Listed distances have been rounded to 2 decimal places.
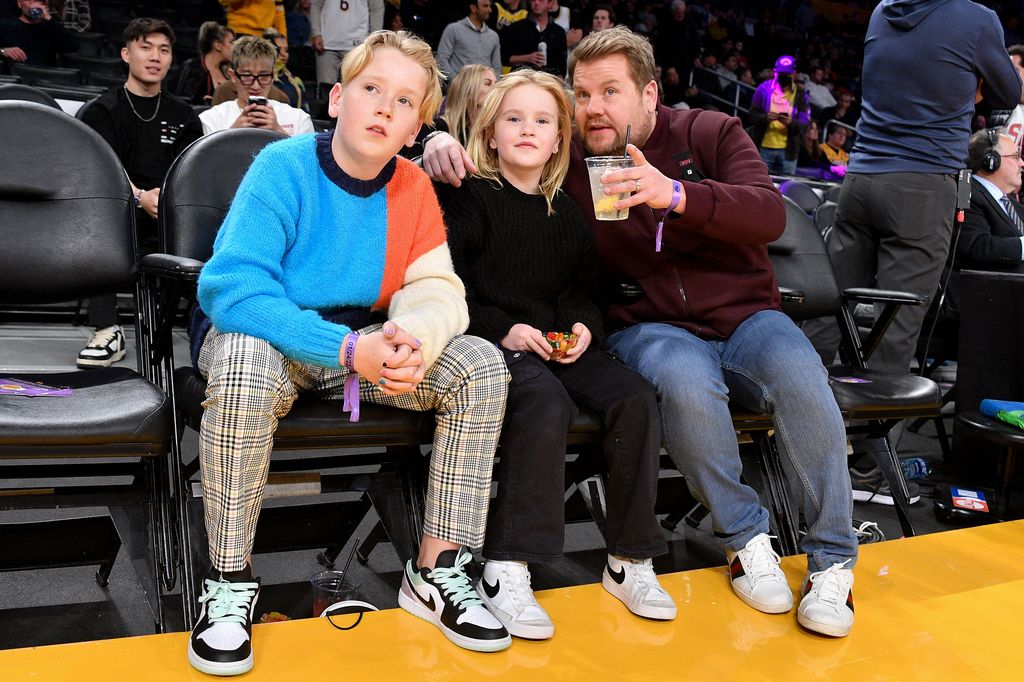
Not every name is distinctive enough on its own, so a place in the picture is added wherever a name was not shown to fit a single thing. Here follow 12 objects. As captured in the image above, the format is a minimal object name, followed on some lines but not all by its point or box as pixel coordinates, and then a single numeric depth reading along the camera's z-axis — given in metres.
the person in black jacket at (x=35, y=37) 6.54
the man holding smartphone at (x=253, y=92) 3.90
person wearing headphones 3.76
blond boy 1.62
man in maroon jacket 1.98
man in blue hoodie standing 3.32
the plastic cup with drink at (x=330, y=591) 1.89
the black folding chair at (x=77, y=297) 1.61
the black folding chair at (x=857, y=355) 2.38
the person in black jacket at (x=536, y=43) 7.42
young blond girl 1.81
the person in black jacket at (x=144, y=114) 3.85
